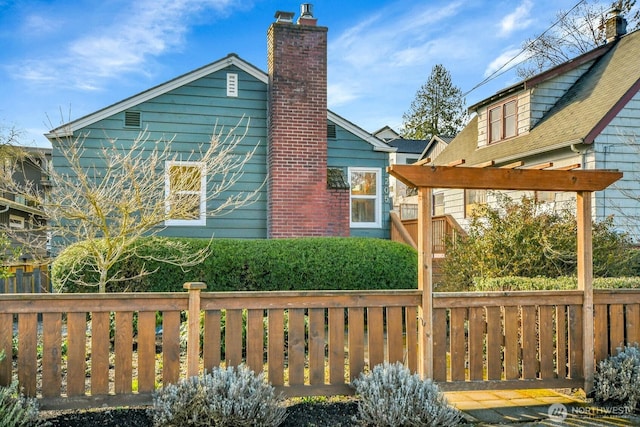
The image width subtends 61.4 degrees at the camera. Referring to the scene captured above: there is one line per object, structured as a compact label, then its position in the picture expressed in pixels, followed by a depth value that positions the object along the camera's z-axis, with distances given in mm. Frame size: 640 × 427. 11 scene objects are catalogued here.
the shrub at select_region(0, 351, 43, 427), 3631
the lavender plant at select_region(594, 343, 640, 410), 4672
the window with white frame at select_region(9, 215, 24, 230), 19778
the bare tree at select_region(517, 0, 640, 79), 22078
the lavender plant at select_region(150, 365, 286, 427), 3904
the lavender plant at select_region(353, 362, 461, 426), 3984
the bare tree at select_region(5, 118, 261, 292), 7320
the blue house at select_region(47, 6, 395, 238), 11234
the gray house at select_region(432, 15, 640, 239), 12367
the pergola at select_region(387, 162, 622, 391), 4645
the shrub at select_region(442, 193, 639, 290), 7934
